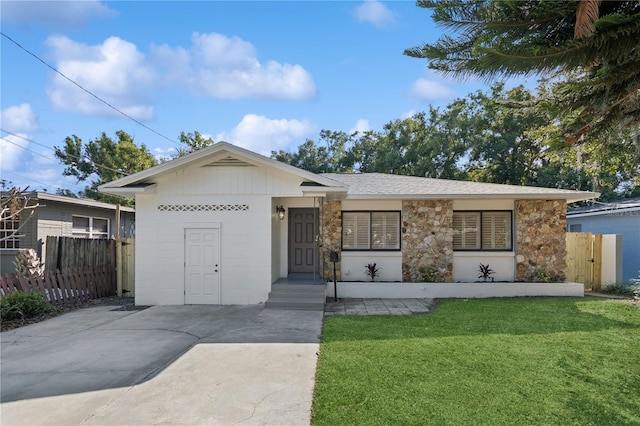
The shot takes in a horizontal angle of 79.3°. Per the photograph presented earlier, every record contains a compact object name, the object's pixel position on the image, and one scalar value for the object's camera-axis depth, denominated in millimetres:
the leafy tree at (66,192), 28789
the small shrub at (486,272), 11453
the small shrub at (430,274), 11141
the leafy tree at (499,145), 22433
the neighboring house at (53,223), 12664
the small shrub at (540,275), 11234
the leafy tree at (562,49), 2674
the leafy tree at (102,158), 26531
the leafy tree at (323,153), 30359
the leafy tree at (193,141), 31625
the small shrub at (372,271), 11406
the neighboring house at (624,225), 13281
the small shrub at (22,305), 7994
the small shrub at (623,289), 10656
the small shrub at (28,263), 9867
